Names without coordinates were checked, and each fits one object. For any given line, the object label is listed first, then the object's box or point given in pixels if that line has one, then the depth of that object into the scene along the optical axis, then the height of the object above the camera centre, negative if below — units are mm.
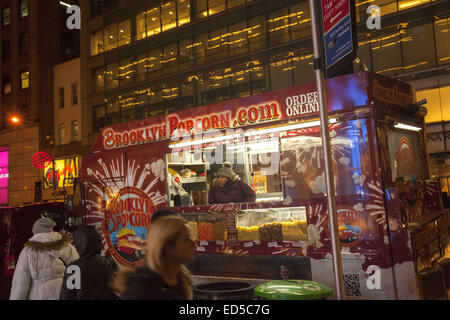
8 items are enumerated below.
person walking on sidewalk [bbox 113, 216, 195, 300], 2621 -439
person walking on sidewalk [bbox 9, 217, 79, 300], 4730 -673
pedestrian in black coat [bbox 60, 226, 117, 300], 4078 -648
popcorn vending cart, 5539 +158
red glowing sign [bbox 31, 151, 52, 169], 30484 +4024
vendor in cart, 7488 +162
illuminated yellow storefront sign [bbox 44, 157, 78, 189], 33406 +3397
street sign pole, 3439 +163
